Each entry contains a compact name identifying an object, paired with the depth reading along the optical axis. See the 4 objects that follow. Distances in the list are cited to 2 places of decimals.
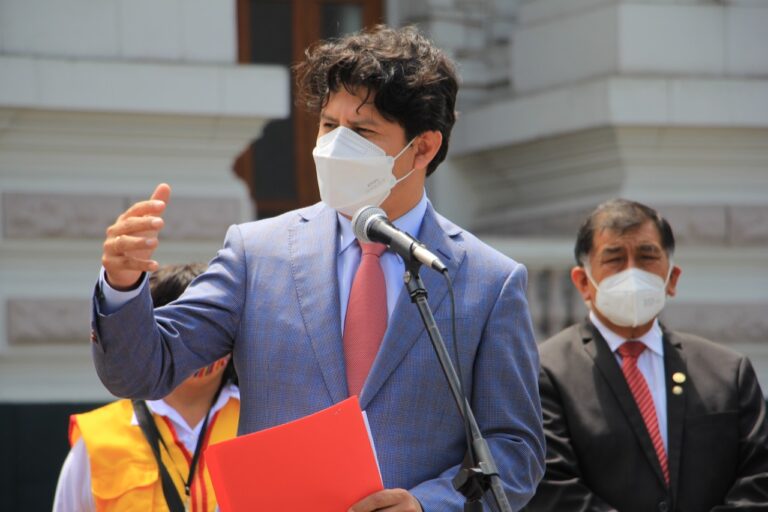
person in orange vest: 8.66
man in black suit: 9.73
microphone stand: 6.27
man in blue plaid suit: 6.92
